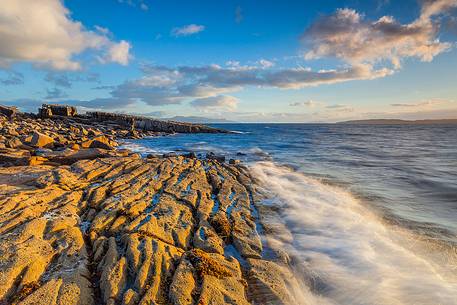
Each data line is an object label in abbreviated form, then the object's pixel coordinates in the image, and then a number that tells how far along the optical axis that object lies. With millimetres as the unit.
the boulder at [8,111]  52600
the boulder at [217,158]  17734
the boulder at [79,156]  13172
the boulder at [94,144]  18595
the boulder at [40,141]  16983
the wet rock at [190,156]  17955
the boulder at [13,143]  15766
